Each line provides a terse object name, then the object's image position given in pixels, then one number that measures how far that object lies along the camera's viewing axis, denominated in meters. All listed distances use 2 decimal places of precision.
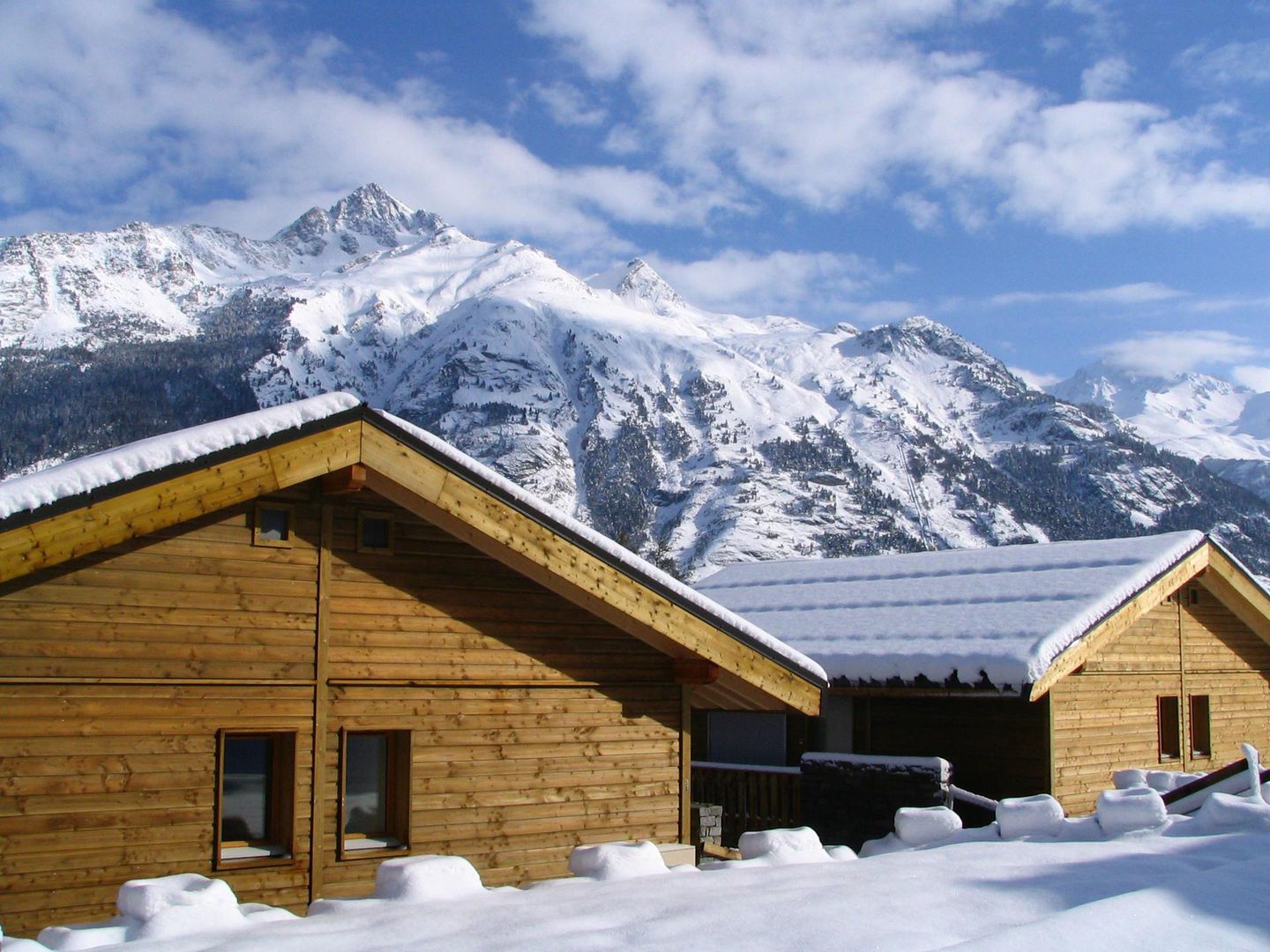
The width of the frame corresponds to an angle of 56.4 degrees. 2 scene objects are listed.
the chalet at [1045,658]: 15.00
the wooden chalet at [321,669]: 8.04
